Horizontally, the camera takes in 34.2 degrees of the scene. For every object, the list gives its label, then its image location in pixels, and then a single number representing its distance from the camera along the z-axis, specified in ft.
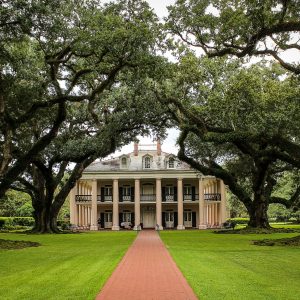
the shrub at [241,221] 209.97
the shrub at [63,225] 164.55
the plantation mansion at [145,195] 175.01
